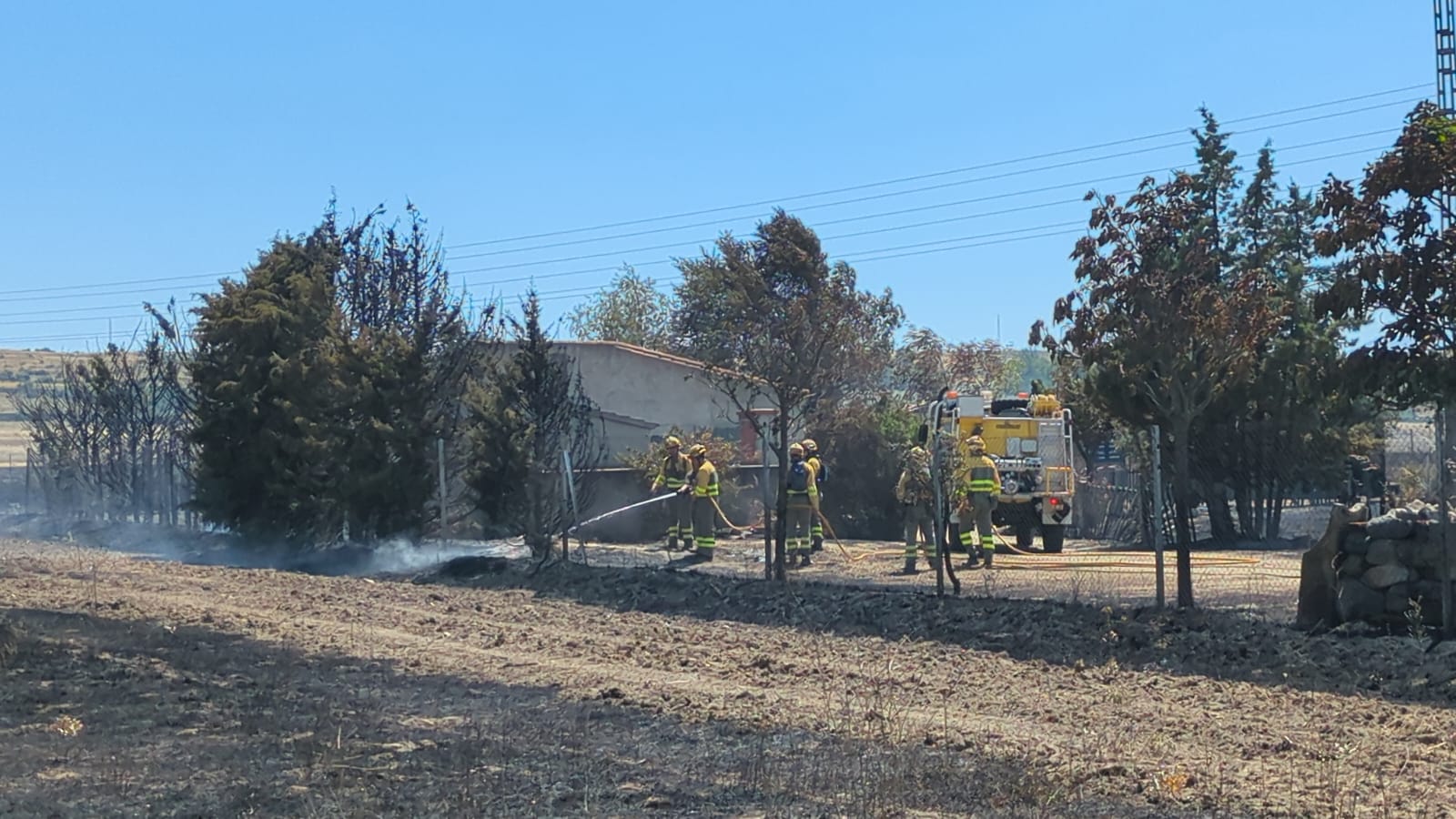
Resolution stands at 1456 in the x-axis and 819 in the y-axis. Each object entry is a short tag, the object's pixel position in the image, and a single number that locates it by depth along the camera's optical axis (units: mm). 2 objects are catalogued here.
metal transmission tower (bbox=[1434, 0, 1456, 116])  20219
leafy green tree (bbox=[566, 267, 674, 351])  67062
